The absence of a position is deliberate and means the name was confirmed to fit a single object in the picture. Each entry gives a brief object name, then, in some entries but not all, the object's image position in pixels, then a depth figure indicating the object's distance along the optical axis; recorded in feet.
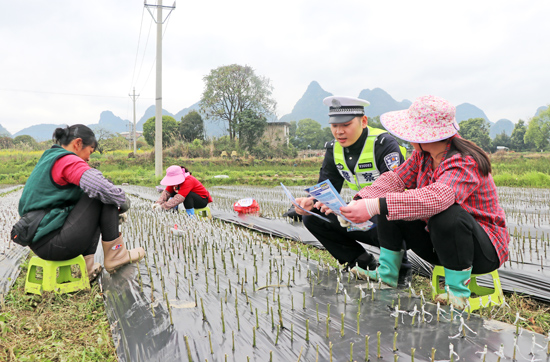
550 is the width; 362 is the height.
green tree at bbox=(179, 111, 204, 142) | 109.29
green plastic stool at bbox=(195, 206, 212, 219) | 17.63
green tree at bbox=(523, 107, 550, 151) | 156.76
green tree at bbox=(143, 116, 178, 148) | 107.86
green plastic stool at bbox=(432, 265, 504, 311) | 6.59
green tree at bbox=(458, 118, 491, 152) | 156.15
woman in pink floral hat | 6.15
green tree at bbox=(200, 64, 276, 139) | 109.91
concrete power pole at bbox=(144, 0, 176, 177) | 47.50
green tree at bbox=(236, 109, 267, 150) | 92.79
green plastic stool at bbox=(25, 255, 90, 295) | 8.11
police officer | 8.85
